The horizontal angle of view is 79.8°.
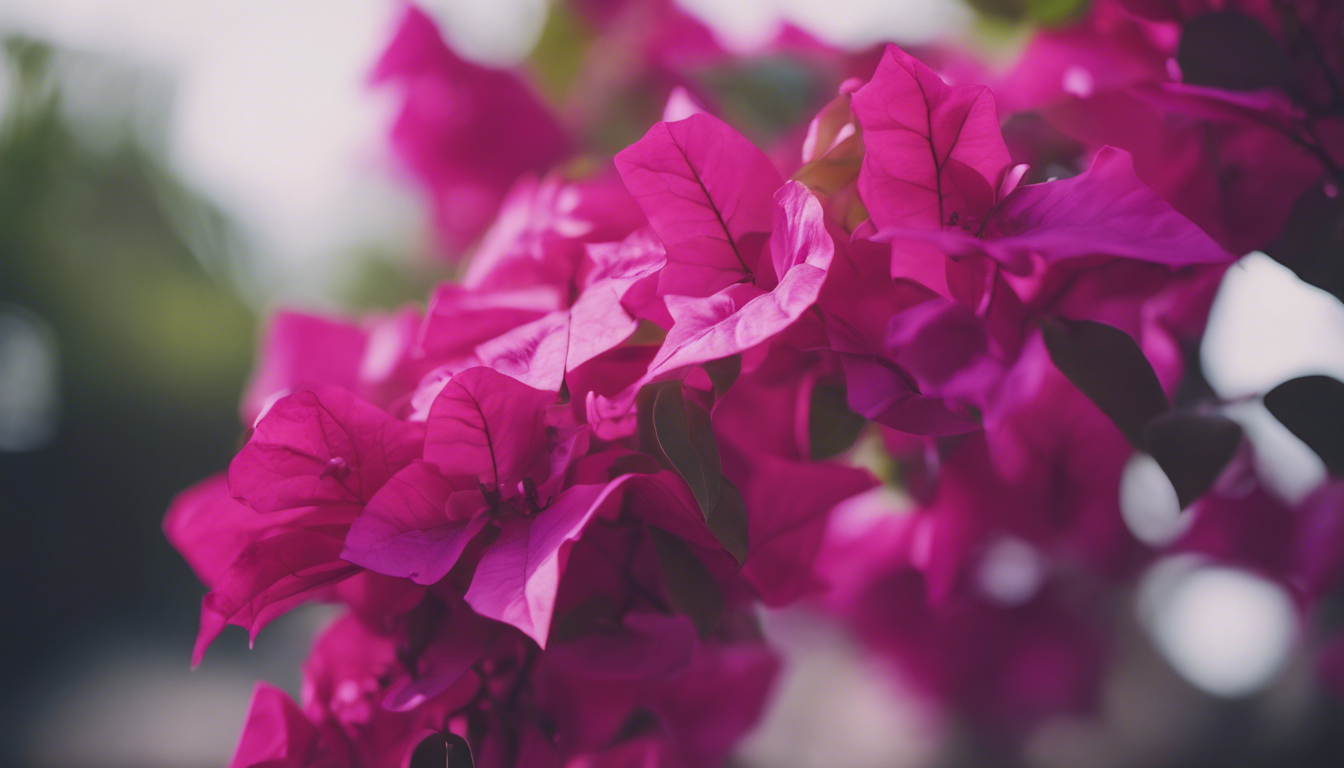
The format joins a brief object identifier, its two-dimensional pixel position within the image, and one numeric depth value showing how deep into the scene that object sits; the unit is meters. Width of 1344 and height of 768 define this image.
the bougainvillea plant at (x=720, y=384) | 0.21
